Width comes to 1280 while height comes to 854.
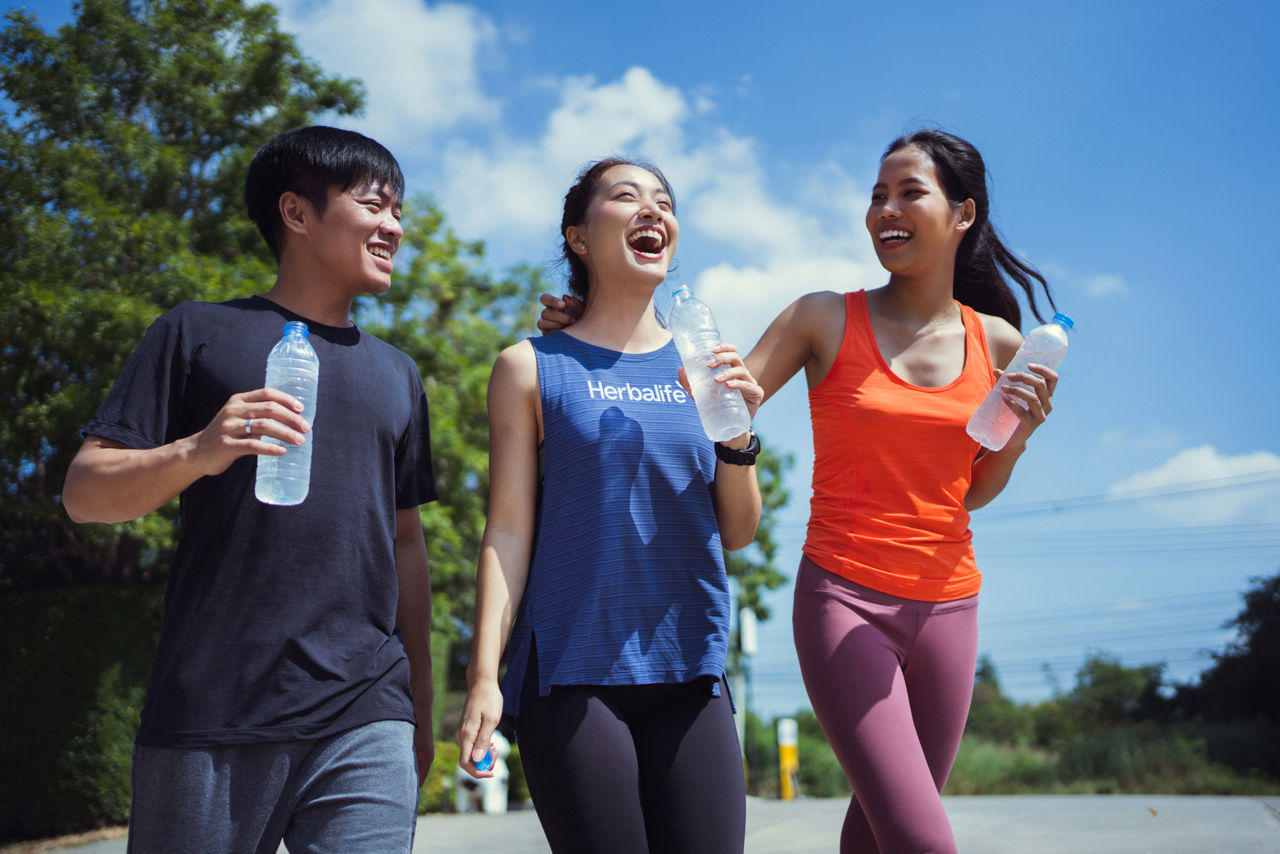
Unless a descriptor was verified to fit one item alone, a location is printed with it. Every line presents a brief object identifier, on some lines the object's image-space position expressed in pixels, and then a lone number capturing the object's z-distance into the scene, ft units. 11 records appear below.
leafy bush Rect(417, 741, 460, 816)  42.50
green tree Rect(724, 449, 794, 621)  82.38
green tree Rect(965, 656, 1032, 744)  91.30
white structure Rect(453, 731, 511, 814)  45.03
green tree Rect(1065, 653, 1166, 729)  93.40
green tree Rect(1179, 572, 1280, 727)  85.20
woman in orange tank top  8.50
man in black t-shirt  7.02
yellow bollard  50.39
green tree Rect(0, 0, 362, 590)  36.58
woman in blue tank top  7.27
